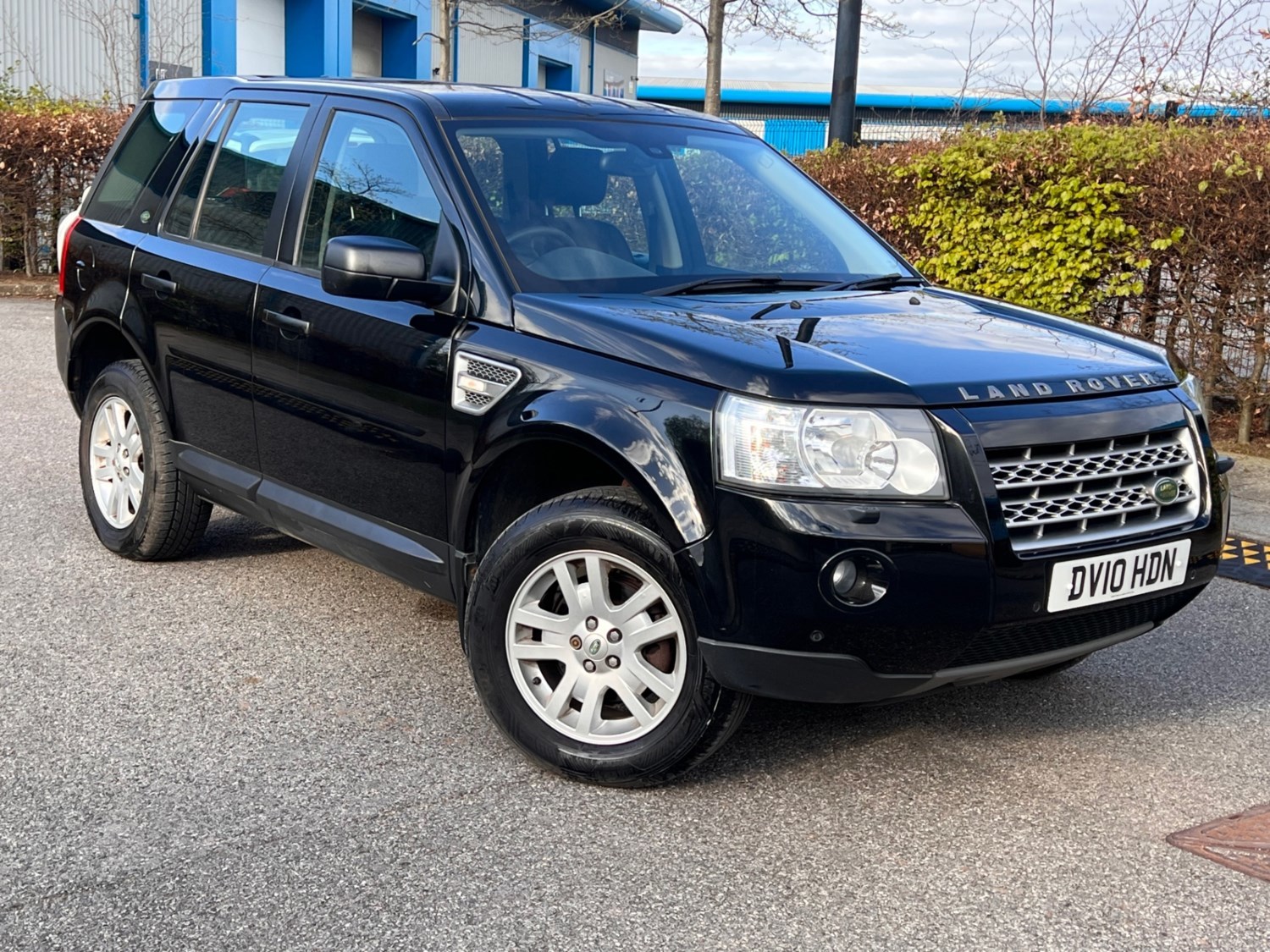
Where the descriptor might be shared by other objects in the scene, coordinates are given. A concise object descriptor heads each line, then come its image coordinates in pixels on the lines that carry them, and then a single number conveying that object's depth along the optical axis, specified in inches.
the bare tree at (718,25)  549.6
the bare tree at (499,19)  655.8
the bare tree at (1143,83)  450.3
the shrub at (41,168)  611.8
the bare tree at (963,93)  517.0
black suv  129.6
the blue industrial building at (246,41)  1002.7
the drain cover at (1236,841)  132.3
